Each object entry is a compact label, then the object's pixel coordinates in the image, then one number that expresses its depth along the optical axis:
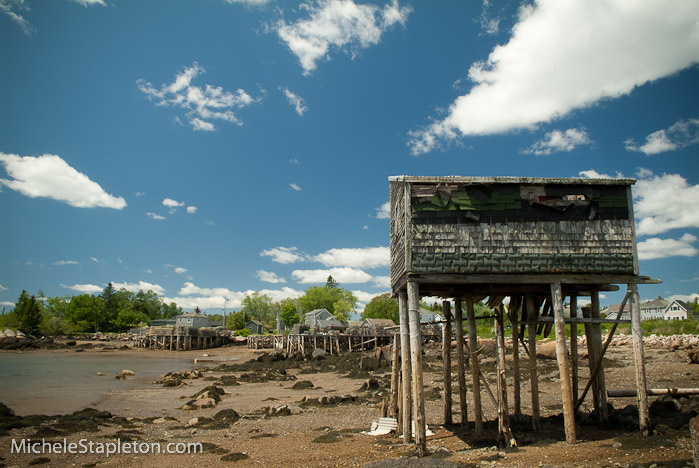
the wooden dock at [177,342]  78.12
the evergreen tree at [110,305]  121.19
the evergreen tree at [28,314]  98.56
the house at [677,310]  85.00
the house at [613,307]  92.29
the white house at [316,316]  92.68
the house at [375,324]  57.82
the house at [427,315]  84.59
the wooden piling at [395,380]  13.99
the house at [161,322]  126.46
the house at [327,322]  87.76
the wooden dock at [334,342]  55.76
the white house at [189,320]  90.12
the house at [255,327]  116.86
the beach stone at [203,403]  20.35
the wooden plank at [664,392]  12.78
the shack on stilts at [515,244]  11.07
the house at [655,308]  93.61
